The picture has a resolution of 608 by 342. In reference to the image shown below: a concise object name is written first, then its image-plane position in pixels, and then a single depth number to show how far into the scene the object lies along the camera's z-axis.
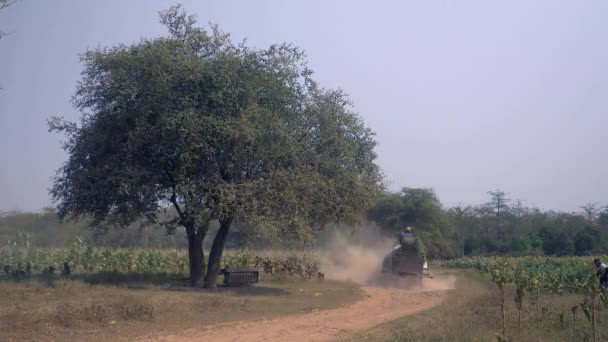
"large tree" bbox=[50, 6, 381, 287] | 23.38
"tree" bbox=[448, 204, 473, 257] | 62.33
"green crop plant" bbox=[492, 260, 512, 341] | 15.64
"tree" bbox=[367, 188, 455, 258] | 51.00
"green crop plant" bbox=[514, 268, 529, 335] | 15.40
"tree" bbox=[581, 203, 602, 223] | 68.81
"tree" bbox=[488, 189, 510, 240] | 70.38
